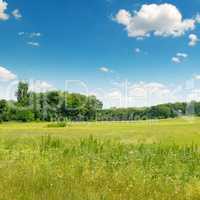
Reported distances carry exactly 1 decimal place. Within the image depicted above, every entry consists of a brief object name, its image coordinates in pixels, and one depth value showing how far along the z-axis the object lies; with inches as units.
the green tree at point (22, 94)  3900.1
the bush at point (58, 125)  2274.9
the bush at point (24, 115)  3614.7
